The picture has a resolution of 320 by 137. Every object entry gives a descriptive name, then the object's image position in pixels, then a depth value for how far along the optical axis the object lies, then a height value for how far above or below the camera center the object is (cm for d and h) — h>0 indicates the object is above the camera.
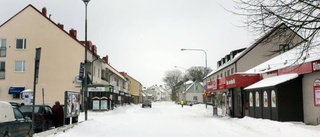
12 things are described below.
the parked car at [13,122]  866 -113
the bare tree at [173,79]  12048 +333
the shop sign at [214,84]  2967 +21
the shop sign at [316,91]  1433 -27
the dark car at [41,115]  1286 -132
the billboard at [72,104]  1434 -87
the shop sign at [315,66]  1379 +99
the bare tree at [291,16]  792 +202
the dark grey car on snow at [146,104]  5172 -312
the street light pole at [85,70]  1903 +115
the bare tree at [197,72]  10501 +551
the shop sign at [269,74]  1895 +84
